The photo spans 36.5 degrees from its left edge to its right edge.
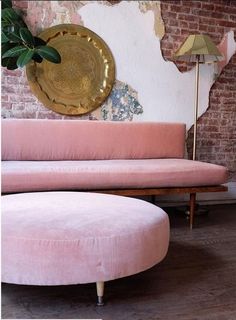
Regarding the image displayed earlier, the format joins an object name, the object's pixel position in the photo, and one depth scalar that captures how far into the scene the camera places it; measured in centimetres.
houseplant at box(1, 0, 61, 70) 245
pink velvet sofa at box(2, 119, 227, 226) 247
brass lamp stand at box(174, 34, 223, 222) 322
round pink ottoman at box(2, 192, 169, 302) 139
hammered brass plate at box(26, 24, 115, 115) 314
